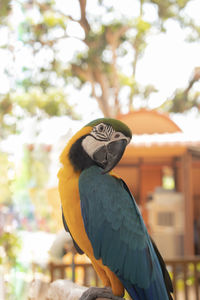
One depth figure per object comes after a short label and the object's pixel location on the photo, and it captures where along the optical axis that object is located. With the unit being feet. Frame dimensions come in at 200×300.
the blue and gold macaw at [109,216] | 4.12
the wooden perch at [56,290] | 4.87
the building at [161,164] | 13.56
